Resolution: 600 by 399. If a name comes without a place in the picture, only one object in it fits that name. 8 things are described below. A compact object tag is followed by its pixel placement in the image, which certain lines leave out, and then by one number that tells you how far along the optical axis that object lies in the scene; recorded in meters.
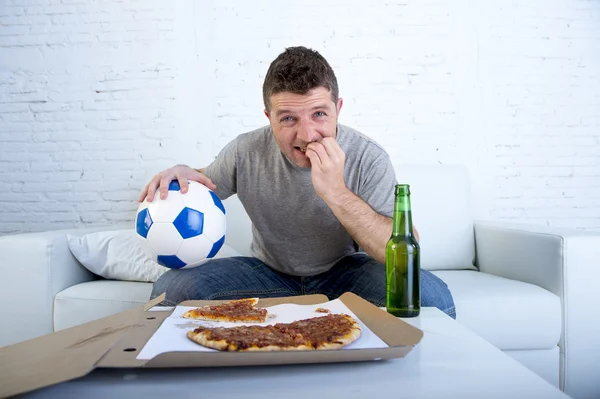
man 1.66
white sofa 1.85
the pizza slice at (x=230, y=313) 1.11
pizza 0.84
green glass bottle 1.16
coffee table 0.73
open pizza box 0.74
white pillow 2.14
